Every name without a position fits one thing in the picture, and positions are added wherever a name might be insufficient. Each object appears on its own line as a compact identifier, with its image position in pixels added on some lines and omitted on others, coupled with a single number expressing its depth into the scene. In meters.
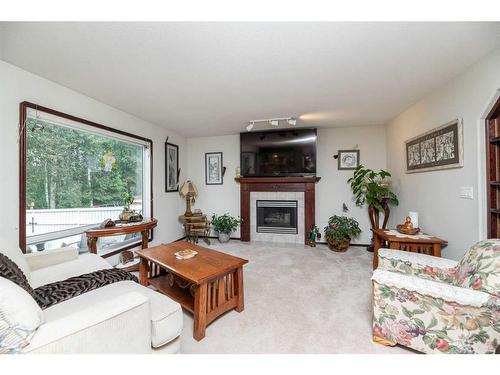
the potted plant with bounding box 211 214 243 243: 4.14
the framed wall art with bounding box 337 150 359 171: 3.80
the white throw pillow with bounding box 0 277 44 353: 0.75
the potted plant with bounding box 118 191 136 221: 2.69
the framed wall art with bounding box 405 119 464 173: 1.97
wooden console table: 2.29
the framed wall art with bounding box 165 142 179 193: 3.90
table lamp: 4.18
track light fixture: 3.18
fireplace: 4.05
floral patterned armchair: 1.15
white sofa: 0.84
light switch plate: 1.83
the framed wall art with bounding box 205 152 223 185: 4.50
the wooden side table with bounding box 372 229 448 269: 2.09
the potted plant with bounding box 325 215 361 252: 3.45
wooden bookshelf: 1.68
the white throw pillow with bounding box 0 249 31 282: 1.33
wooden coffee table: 1.52
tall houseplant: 3.15
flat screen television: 3.78
